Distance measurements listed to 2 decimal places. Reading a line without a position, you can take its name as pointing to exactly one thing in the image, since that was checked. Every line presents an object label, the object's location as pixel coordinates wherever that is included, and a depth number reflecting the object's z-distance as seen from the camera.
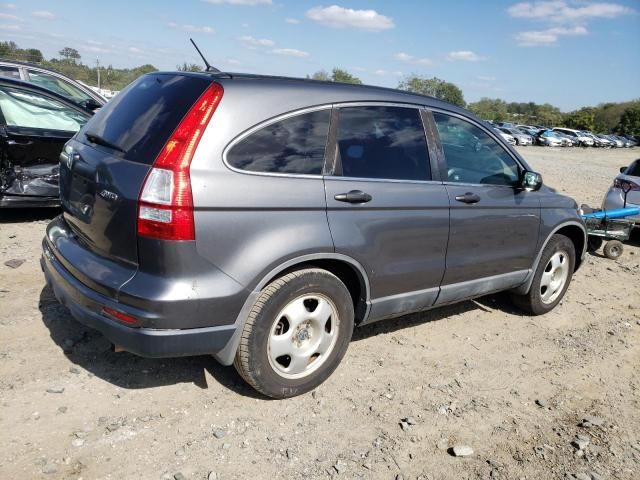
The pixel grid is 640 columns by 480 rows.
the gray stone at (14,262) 4.86
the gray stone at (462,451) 2.86
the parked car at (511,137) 40.33
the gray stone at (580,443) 3.02
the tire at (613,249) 7.02
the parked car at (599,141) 51.97
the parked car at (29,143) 5.83
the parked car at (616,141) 54.17
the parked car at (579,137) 50.12
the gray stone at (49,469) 2.43
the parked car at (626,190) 7.97
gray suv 2.58
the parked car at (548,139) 44.45
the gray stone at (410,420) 3.10
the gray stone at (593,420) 3.28
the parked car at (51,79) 9.12
